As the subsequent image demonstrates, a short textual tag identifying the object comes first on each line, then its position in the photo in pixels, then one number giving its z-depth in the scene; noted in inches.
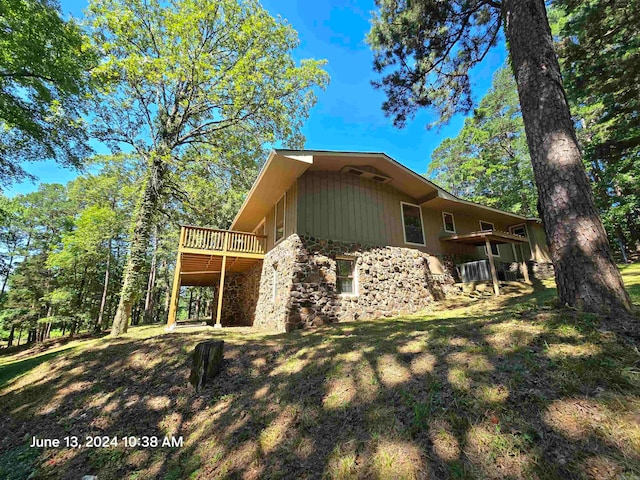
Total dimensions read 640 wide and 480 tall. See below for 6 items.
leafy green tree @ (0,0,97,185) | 251.1
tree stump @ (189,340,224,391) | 149.7
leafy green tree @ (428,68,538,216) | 701.9
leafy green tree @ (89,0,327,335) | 394.6
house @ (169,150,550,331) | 306.7
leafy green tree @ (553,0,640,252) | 238.5
